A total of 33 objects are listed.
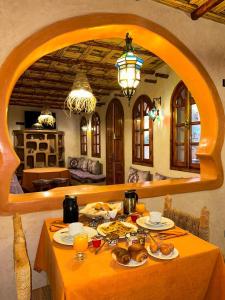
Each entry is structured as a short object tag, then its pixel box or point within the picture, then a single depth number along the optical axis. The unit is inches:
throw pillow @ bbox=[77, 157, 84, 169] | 348.1
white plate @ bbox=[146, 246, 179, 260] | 50.2
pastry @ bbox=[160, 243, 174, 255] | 51.0
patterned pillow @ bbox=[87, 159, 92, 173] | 317.6
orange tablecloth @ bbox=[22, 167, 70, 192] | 256.4
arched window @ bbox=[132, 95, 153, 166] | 209.5
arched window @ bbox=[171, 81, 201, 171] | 161.6
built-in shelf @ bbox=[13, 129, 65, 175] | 349.1
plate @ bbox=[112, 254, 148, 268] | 47.1
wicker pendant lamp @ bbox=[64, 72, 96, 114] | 141.7
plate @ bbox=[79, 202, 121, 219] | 73.4
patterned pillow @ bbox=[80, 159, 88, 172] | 331.0
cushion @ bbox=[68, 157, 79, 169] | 362.1
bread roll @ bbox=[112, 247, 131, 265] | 47.3
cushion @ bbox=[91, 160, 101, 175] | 304.3
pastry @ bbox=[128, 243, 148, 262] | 48.1
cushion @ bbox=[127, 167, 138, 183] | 206.0
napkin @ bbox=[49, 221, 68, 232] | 66.8
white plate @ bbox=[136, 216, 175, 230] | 66.7
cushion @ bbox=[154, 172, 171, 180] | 170.2
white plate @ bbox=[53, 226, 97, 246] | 57.1
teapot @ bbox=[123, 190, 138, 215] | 79.0
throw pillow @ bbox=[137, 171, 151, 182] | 195.8
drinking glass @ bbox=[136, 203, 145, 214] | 80.9
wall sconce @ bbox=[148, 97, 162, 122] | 191.8
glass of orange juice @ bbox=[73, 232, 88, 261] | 52.9
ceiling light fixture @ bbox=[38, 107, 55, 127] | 271.4
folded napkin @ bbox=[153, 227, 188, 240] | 61.9
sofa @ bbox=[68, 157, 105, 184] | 284.4
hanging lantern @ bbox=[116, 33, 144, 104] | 91.9
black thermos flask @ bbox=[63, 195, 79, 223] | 71.0
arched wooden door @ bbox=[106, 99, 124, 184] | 262.4
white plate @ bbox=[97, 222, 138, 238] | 63.2
